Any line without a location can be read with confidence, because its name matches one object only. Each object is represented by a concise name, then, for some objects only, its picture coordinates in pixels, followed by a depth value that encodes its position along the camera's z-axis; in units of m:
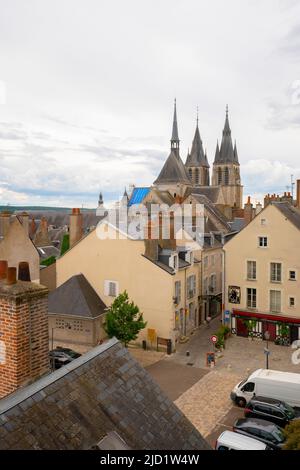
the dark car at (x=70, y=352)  22.58
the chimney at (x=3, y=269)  8.36
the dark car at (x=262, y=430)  14.39
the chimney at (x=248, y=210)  34.91
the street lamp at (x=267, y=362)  21.36
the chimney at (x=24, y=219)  34.03
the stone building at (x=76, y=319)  26.03
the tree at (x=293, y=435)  11.89
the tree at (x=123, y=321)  23.56
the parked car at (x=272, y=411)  16.28
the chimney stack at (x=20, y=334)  7.67
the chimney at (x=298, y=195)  31.61
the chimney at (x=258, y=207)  39.49
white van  17.69
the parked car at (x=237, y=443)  13.36
